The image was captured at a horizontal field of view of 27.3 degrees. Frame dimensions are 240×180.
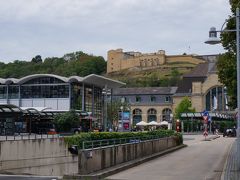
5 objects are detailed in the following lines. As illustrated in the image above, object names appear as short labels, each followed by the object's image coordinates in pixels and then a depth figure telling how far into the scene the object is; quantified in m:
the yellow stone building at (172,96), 135.38
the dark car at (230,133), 83.94
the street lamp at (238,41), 20.59
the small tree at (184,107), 124.24
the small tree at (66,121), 70.56
